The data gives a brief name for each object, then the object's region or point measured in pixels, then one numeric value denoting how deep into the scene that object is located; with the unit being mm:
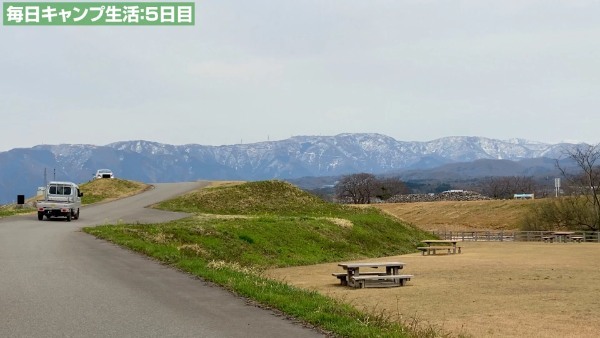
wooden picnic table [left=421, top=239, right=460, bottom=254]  46906
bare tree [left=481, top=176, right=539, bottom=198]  195500
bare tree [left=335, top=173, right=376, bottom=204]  167125
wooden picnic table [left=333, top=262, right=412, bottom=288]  24125
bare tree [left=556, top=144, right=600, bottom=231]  79125
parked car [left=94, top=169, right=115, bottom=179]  75094
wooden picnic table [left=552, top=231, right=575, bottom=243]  67719
